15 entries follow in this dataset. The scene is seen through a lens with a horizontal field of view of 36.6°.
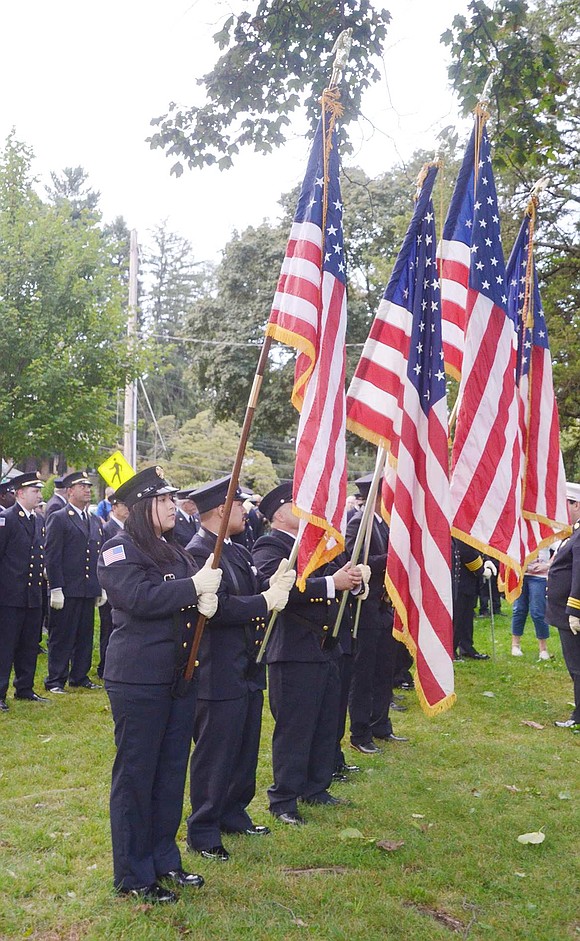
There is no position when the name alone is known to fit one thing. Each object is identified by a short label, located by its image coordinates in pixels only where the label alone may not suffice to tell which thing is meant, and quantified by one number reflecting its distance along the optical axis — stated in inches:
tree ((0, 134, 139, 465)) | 569.0
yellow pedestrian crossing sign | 505.0
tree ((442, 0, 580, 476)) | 316.8
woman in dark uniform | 180.7
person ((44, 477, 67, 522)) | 429.4
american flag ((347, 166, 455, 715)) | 218.7
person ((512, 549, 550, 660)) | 499.8
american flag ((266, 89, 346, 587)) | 214.5
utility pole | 783.7
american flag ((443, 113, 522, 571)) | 237.5
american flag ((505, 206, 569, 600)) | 288.8
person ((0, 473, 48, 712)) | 362.3
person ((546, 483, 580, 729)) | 334.6
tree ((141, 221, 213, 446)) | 2228.1
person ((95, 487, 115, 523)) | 697.0
